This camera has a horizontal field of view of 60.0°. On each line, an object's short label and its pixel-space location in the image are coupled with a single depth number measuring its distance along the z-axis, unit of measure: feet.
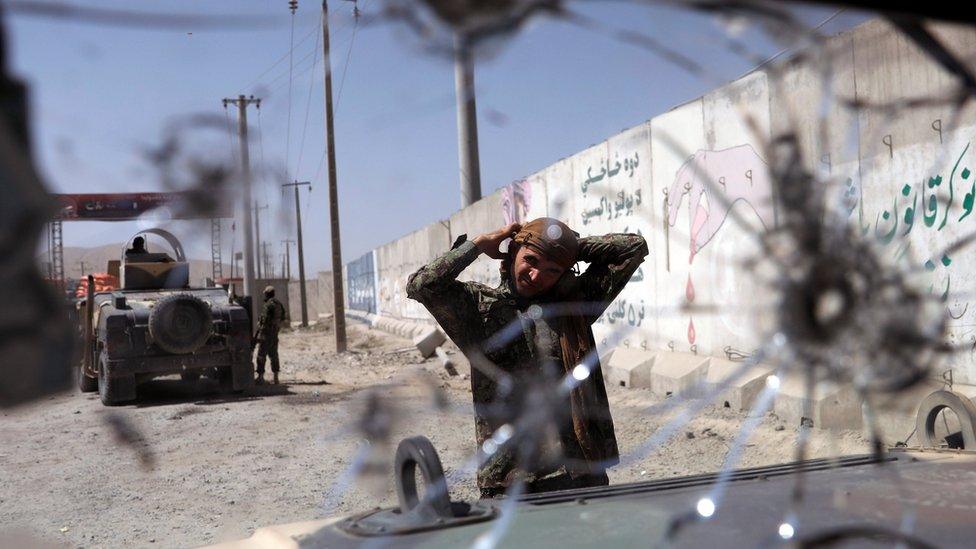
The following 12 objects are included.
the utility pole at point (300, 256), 121.08
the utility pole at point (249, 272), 78.69
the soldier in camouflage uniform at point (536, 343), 9.23
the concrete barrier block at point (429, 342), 54.80
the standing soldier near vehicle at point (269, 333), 41.96
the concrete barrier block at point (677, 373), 26.73
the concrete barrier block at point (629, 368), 30.78
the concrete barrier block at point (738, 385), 23.18
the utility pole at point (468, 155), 66.80
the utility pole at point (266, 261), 120.78
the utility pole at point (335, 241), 62.18
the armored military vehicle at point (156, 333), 32.60
